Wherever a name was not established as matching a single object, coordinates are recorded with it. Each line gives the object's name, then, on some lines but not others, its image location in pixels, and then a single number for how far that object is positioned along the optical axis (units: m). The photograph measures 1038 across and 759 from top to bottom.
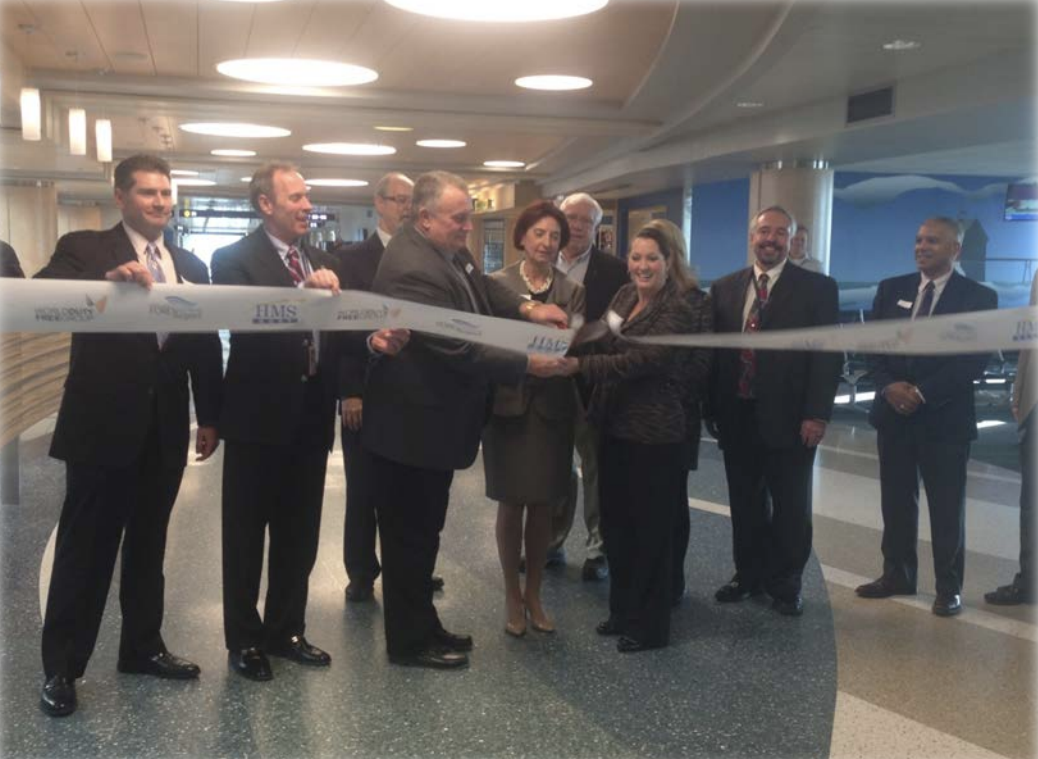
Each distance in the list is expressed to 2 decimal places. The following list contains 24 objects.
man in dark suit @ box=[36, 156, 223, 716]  3.10
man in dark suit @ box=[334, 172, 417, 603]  4.21
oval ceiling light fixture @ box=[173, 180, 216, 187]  20.56
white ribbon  2.89
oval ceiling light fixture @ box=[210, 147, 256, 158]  15.06
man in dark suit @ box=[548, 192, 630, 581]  4.52
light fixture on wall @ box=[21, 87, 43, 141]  7.39
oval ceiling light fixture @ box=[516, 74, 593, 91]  8.30
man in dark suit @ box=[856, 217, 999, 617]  4.26
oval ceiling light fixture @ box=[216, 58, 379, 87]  7.94
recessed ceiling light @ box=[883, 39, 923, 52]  6.62
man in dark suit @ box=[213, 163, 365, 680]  3.34
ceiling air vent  8.24
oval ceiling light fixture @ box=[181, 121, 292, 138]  11.40
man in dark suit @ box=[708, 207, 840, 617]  4.15
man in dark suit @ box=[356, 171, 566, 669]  3.40
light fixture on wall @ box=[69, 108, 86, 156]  8.72
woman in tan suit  3.79
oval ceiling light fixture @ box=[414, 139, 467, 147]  13.28
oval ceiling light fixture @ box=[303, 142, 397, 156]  13.94
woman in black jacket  3.76
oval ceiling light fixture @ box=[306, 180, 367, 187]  19.70
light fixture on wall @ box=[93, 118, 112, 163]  9.48
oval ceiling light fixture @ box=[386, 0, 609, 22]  5.39
